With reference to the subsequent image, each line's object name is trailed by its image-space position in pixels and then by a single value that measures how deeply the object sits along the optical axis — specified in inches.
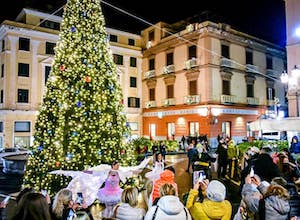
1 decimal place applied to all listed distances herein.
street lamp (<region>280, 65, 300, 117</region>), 500.6
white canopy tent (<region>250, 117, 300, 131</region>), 384.6
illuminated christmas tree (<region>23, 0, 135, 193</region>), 267.2
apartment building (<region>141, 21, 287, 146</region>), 884.8
